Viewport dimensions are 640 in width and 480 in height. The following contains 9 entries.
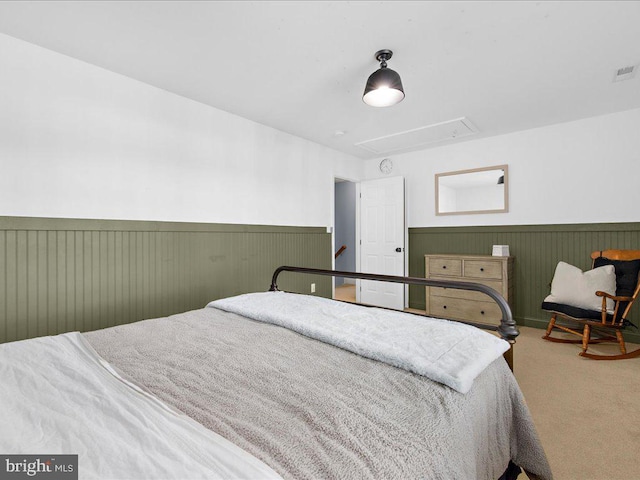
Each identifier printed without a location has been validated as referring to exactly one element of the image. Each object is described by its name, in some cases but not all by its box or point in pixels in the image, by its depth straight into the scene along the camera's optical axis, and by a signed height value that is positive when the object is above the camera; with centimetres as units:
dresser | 381 -53
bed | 69 -46
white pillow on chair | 305 -47
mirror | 421 +70
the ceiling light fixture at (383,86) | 229 +114
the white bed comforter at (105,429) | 63 -44
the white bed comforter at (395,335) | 108 -41
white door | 486 +7
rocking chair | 286 -67
